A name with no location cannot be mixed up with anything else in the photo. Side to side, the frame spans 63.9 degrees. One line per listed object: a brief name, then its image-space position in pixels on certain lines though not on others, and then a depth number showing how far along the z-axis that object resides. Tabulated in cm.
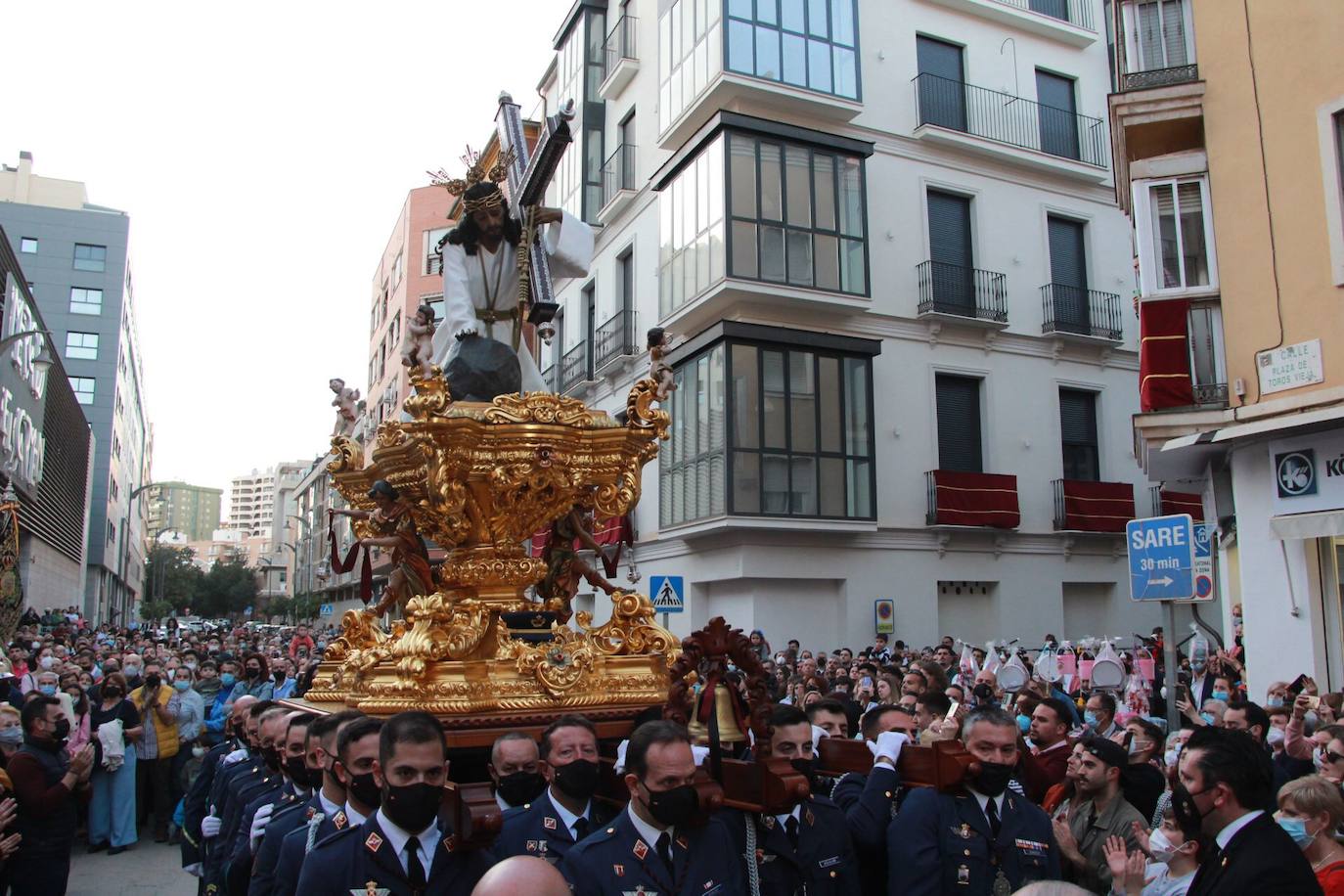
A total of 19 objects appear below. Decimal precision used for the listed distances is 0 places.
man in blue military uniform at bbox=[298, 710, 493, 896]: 354
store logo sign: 1153
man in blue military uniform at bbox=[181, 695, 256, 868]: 836
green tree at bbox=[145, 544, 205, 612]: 9524
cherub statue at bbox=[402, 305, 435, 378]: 615
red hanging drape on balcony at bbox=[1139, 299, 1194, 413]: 1315
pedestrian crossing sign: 1585
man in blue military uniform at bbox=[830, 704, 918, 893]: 454
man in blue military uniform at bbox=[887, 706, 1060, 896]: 430
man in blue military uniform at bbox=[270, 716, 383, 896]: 400
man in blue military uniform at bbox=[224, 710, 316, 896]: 535
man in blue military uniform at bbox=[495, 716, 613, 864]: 432
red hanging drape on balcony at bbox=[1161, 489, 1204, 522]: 2597
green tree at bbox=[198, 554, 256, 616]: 9431
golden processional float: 537
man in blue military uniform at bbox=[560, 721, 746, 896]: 356
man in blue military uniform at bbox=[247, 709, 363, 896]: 453
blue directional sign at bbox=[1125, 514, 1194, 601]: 820
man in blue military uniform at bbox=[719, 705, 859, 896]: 384
